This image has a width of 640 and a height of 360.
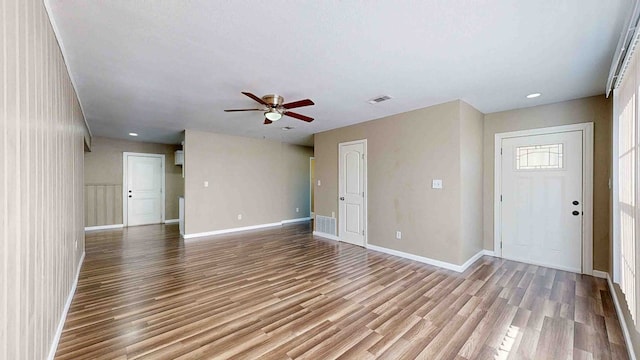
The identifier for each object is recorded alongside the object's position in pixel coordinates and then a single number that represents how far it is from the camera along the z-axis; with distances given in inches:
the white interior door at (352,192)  202.7
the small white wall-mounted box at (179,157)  298.3
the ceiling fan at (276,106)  127.5
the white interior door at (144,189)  291.3
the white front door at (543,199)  145.3
